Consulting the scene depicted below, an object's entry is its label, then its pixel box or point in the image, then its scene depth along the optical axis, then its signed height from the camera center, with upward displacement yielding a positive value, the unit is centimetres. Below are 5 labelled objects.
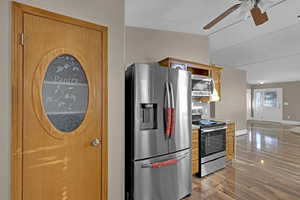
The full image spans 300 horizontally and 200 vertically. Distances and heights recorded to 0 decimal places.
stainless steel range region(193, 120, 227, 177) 293 -81
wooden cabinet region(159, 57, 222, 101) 322 +77
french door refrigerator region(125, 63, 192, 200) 195 -38
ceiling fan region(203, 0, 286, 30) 211 +126
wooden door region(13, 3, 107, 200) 139 -3
